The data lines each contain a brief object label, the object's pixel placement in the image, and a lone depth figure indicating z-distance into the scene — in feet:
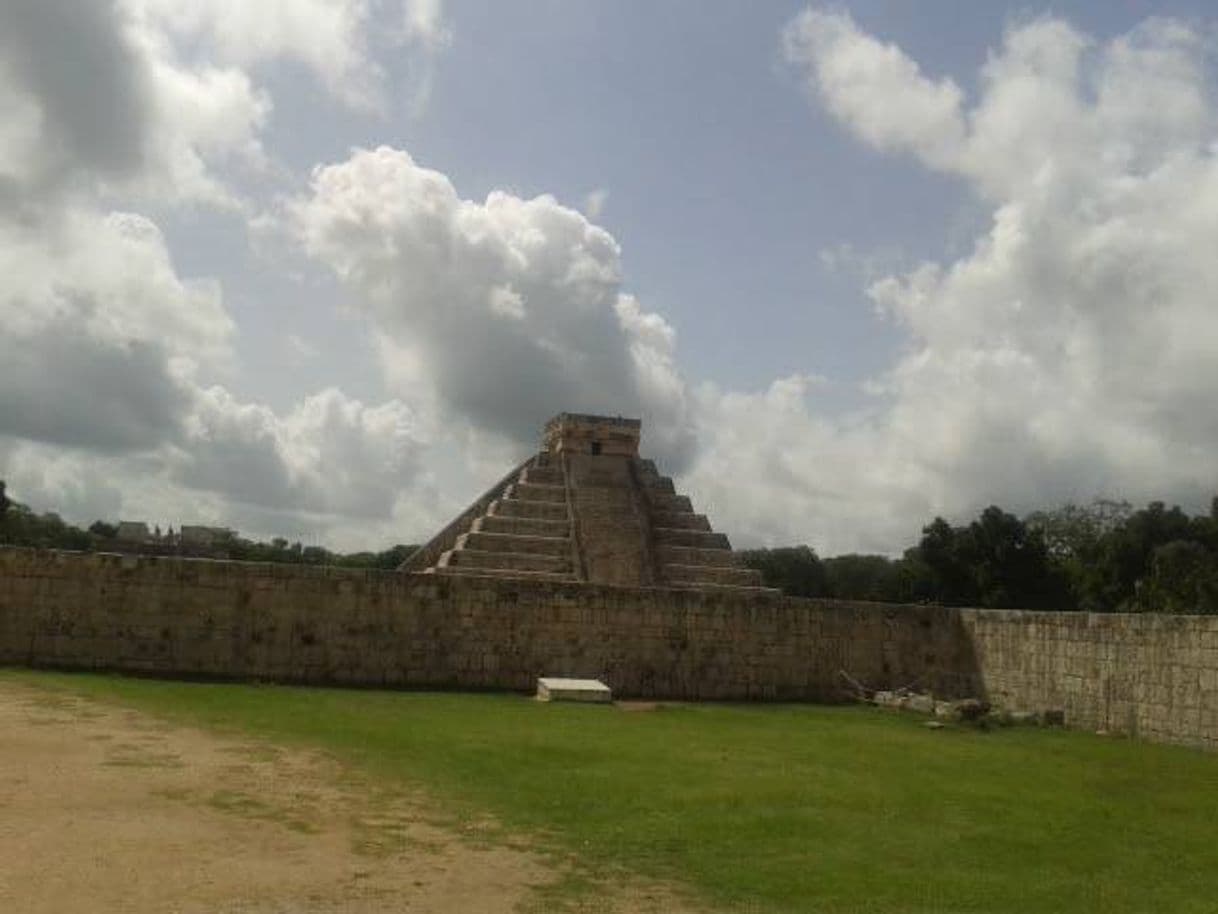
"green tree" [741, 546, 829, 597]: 227.20
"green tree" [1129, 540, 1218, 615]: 110.52
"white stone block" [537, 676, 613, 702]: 53.98
